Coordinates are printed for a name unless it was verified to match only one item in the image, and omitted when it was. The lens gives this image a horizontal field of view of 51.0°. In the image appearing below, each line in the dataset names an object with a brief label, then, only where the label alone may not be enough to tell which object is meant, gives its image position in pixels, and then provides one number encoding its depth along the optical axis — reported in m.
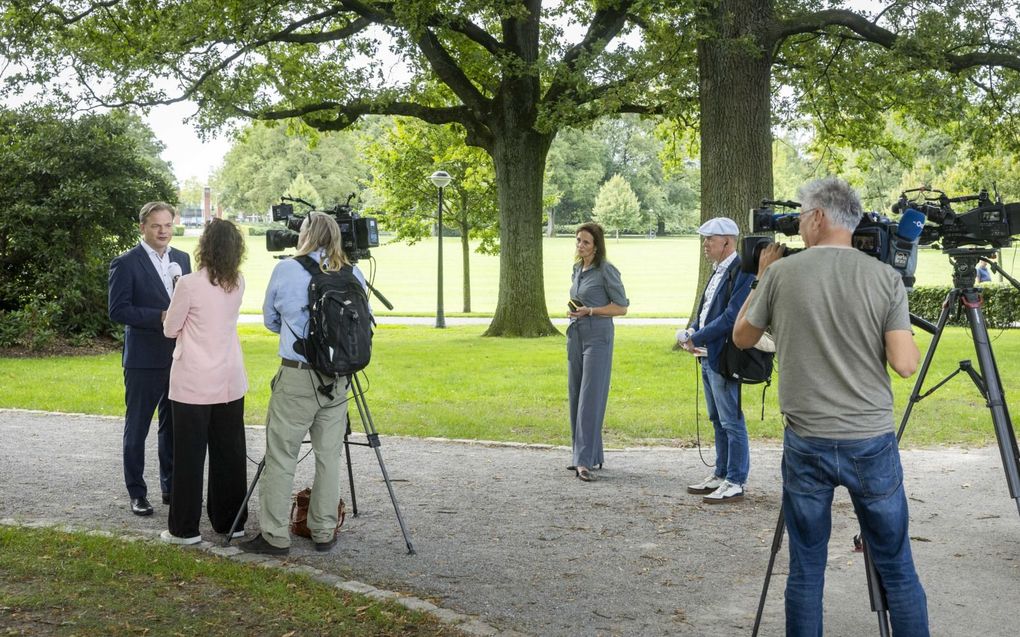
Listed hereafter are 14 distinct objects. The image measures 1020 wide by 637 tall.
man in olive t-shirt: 3.94
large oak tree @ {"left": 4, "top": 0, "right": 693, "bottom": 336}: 19.58
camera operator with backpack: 6.05
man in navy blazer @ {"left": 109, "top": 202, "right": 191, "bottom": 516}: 6.98
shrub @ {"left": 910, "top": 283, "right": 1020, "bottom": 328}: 25.20
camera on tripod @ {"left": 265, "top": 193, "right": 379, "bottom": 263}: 6.40
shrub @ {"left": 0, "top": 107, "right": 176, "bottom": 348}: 18.25
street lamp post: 27.92
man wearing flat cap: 7.18
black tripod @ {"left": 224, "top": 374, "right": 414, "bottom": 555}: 6.31
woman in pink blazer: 6.20
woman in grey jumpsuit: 8.38
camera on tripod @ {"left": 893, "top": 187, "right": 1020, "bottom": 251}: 5.27
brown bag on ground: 6.63
